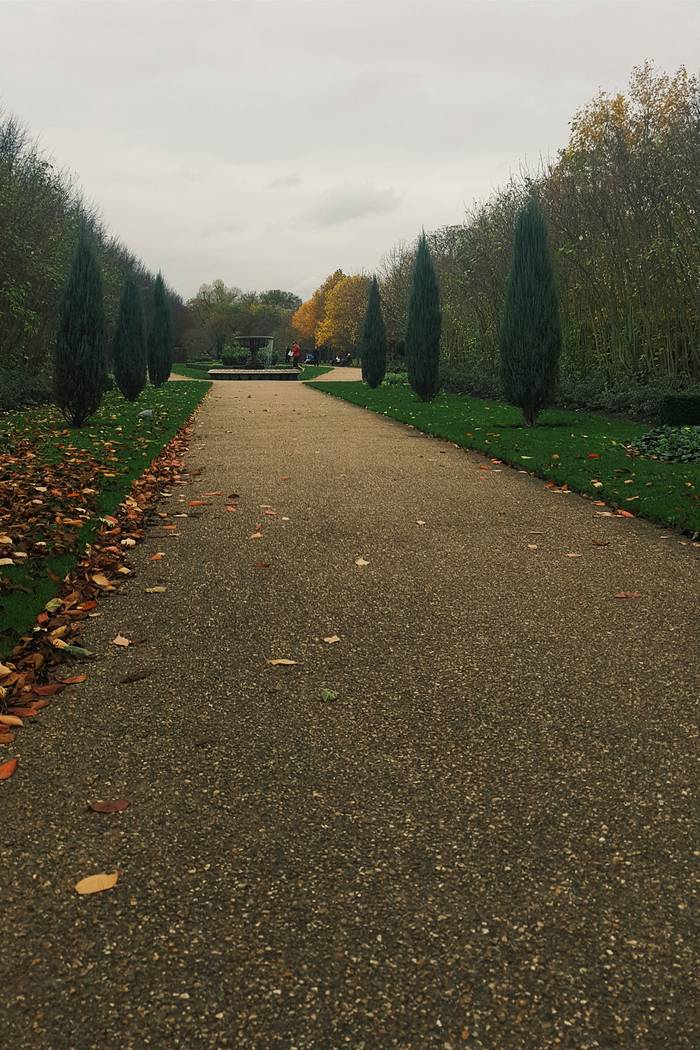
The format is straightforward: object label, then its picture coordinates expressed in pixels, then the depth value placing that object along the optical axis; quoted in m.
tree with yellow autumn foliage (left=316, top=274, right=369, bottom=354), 63.69
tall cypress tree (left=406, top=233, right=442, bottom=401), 19.91
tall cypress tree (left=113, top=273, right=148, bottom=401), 19.62
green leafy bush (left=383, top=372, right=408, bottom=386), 30.14
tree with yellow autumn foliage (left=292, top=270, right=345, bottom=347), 81.12
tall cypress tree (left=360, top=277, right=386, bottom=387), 26.25
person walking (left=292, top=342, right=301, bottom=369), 48.84
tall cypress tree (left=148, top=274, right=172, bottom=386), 29.08
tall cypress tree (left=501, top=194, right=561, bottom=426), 13.02
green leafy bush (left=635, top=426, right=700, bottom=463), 9.59
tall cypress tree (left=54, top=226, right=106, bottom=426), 12.41
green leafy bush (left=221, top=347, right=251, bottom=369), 54.47
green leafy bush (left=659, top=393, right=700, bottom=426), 12.70
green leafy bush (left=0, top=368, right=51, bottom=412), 16.69
